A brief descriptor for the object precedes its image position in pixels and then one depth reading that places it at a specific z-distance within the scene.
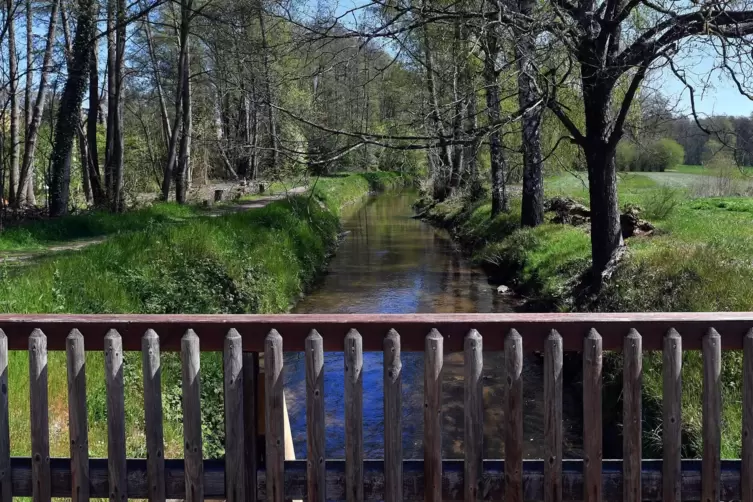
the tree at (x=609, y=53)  7.64
